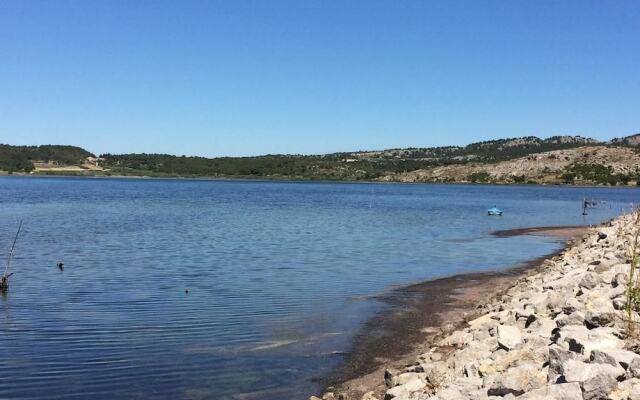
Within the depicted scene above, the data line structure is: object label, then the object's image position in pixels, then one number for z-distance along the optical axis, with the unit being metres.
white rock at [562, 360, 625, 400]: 6.02
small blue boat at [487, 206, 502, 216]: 66.69
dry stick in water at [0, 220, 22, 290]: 20.47
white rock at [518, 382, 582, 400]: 6.04
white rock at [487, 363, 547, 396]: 6.87
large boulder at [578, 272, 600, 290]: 12.03
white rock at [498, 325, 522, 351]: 9.07
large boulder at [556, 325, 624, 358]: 7.09
